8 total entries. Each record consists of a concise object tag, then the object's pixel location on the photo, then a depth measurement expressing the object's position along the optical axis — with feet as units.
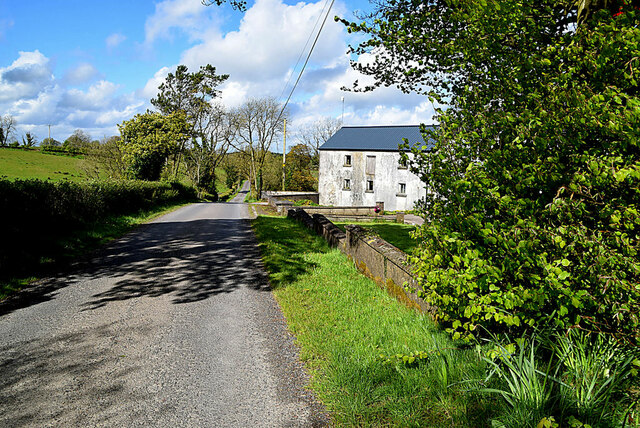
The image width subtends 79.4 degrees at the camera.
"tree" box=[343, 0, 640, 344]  8.25
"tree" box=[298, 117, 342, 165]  247.91
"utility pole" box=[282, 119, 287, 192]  170.05
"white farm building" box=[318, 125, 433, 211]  146.00
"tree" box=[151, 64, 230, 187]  139.74
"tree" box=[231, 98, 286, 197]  170.19
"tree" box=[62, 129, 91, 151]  226.32
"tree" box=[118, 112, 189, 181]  115.14
